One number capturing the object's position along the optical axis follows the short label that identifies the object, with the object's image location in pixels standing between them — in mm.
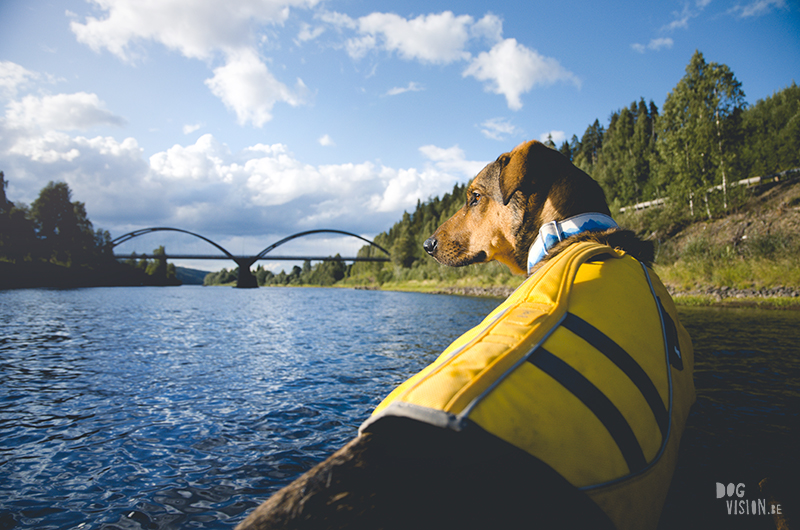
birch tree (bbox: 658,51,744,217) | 28125
